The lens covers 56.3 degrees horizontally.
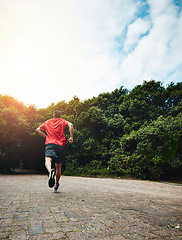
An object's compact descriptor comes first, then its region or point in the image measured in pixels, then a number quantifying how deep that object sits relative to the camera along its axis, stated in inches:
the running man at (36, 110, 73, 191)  157.9
